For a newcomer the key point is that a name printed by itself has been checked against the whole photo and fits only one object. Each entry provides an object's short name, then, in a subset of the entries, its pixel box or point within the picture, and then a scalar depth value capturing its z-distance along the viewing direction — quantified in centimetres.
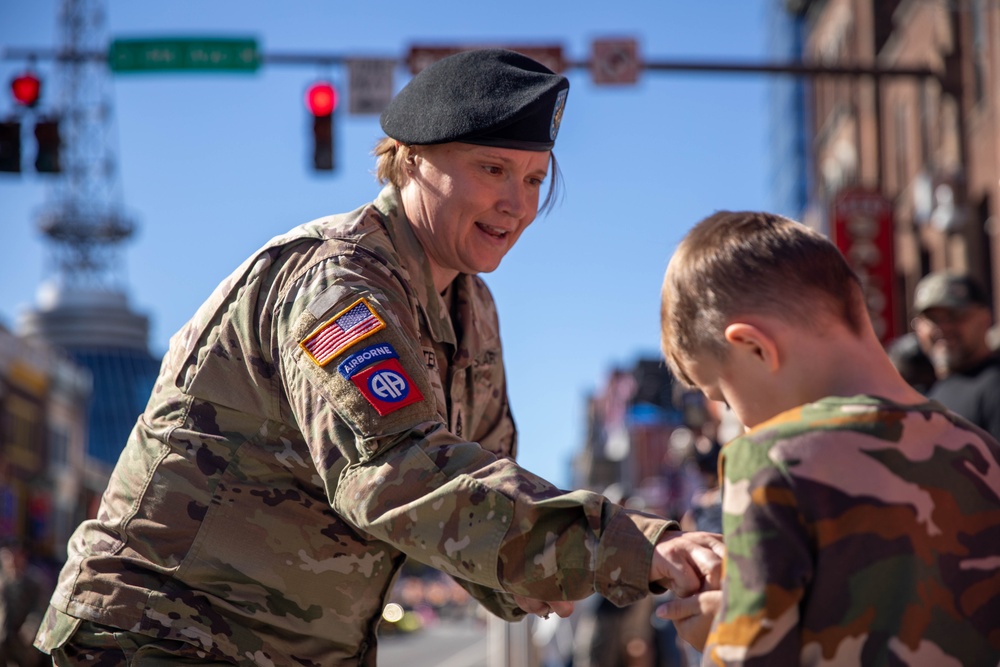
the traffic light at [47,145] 1536
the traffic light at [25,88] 1523
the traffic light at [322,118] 1446
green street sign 1423
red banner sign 2009
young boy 215
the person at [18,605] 1530
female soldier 248
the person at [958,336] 655
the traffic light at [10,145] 1526
